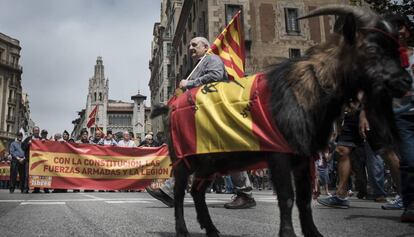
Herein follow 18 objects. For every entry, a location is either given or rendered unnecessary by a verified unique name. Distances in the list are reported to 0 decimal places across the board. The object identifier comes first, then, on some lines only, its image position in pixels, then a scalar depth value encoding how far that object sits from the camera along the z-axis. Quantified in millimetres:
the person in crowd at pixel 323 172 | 9982
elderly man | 4113
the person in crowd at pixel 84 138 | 14073
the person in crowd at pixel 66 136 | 14330
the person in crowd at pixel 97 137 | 15812
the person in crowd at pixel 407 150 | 3920
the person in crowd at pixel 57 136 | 13903
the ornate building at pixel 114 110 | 115875
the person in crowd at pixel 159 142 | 14496
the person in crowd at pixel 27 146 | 12484
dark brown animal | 2305
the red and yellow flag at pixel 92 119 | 18609
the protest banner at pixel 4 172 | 23356
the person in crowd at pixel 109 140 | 14887
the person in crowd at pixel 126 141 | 14273
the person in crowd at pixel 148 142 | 14336
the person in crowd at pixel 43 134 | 13843
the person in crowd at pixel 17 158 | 13945
